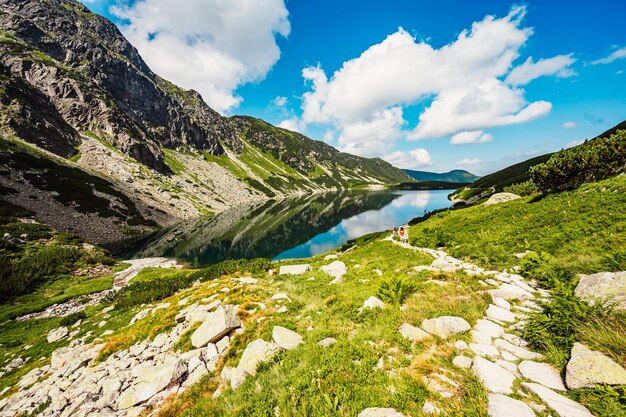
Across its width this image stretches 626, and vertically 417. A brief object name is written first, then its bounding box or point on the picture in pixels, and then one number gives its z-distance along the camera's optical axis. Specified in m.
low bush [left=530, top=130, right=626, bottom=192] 23.86
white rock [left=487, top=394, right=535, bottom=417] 4.37
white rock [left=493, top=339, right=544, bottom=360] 5.87
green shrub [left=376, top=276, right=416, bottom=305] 10.41
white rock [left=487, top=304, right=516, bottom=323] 7.86
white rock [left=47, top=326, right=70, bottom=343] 17.99
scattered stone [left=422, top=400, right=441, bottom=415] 4.90
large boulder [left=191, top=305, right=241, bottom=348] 10.55
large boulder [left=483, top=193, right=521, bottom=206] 36.34
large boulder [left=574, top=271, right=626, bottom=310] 6.39
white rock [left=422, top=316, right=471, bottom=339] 7.44
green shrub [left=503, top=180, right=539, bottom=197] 41.28
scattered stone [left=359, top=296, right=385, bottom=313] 10.12
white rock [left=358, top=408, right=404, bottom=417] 5.07
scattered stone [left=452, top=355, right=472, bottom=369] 5.93
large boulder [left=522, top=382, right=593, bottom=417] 4.19
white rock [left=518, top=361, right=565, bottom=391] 4.89
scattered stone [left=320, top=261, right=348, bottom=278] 17.73
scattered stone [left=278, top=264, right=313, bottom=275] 20.19
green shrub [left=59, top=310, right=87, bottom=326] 20.49
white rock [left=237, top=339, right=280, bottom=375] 8.25
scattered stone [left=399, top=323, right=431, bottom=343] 7.42
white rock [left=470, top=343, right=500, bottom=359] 6.20
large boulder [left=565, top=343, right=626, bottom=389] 4.40
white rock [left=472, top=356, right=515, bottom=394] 5.03
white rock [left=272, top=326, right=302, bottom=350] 8.82
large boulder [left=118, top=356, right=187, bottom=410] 8.65
